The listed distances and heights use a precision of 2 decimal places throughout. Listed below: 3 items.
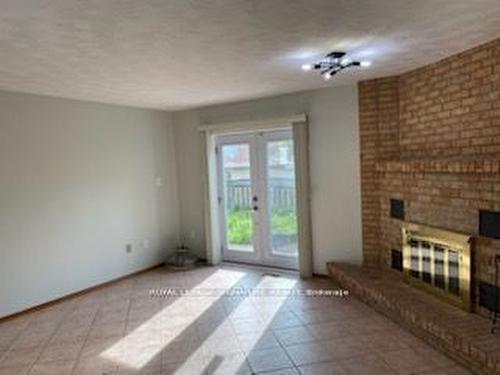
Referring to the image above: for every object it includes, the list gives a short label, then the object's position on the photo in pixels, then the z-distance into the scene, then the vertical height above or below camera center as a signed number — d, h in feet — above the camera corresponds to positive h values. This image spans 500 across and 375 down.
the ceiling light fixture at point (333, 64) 10.87 +2.94
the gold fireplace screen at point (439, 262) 10.84 -2.95
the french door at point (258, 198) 17.84 -1.30
